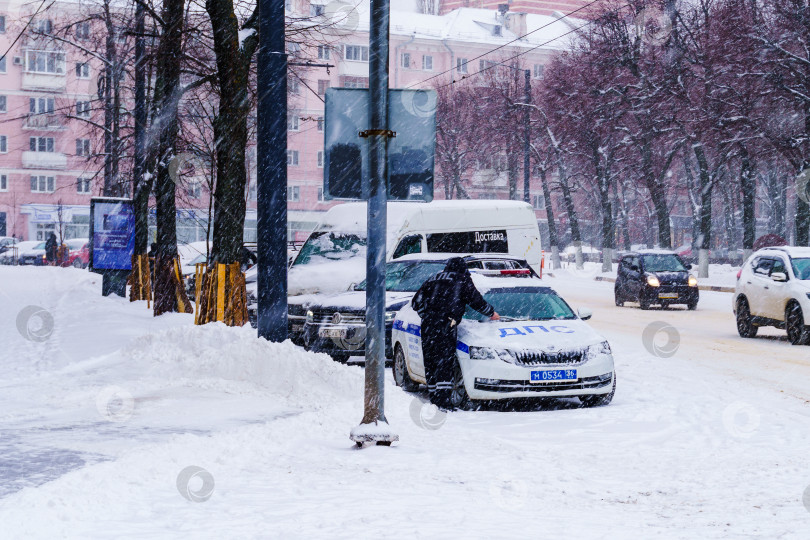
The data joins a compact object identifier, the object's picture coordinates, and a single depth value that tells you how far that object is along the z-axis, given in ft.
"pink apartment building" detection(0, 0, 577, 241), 243.40
